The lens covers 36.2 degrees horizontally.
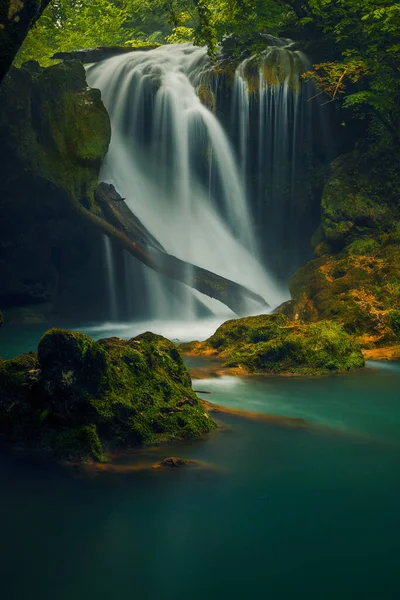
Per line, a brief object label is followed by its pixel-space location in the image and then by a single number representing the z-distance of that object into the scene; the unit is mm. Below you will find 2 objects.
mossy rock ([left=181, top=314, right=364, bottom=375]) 10719
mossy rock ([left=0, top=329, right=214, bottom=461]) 6055
